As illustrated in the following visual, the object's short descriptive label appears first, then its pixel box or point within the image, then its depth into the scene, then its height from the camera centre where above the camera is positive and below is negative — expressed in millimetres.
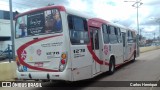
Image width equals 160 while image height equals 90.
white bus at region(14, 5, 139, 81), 5180 -77
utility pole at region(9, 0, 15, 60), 9032 +1802
